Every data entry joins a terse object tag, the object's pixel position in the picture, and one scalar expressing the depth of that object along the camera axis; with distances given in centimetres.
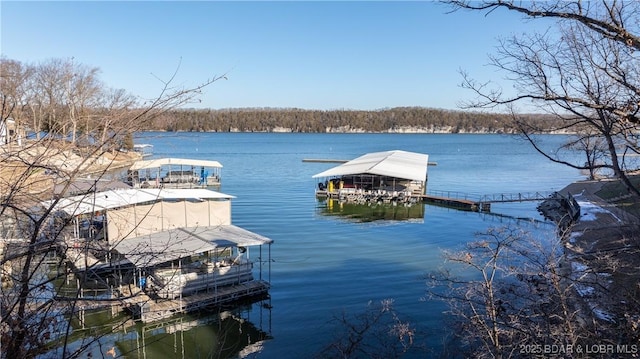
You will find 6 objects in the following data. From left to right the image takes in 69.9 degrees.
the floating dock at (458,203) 3374
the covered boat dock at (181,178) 3700
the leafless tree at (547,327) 654
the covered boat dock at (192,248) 1416
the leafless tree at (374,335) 1128
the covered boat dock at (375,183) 3678
